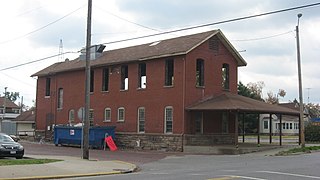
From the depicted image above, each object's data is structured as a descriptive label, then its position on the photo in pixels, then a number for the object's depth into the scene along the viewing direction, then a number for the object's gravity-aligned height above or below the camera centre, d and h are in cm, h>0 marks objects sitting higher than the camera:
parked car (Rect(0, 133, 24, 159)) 2314 -143
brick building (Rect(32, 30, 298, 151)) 3450 +262
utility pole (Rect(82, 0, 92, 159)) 2427 +83
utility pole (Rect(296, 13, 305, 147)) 3378 +141
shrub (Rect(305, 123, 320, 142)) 5000 -113
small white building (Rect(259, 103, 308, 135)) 8488 -49
